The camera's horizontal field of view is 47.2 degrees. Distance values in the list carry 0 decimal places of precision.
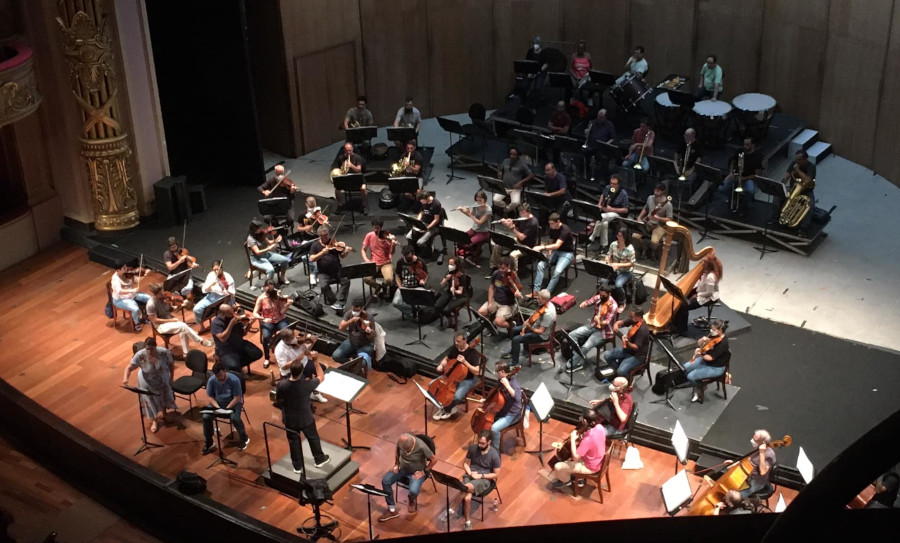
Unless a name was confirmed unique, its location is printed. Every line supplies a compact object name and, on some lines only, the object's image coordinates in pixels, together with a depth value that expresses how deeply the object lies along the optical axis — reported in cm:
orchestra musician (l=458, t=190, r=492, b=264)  1387
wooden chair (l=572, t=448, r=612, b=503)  1010
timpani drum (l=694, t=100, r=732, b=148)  1616
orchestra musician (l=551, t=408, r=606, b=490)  1011
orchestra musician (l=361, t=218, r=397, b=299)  1329
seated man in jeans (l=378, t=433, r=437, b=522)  989
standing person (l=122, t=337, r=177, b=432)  1110
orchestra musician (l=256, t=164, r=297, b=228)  1510
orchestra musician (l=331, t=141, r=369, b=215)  1595
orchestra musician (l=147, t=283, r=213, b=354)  1266
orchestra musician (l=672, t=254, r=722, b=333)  1209
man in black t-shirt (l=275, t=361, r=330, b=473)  1011
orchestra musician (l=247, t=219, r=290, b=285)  1370
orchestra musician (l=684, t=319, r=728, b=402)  1085
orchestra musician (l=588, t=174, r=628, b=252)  1406
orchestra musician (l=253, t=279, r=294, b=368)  1237
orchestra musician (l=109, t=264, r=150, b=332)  1341
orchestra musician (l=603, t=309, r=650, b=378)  1123
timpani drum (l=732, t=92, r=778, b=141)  1631
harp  1195
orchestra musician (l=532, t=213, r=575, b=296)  1339
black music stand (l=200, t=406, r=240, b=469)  1062
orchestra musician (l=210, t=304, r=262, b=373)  1184
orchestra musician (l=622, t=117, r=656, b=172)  1546
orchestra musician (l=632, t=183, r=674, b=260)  1368
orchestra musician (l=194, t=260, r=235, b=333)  1305
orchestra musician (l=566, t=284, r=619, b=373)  1164
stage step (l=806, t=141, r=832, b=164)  1705
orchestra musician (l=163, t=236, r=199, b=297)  1332
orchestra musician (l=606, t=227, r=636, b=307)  1274
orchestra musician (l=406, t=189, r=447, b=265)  1409
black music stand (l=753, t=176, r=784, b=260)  1370
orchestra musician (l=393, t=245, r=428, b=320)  1285
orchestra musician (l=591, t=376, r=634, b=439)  1044
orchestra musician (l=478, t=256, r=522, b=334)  1236
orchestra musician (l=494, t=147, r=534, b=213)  1500
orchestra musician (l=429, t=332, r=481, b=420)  1115
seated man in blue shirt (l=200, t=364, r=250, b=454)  1077
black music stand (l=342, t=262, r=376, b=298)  1229
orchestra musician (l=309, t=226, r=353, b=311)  1317
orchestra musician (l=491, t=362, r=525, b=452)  1066
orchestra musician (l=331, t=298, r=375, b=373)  1195
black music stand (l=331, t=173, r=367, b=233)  1489
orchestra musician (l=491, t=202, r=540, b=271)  1352
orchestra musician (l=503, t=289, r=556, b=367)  1196
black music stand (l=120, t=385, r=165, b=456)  1118
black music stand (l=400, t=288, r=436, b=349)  1212
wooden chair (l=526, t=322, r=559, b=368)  1195
